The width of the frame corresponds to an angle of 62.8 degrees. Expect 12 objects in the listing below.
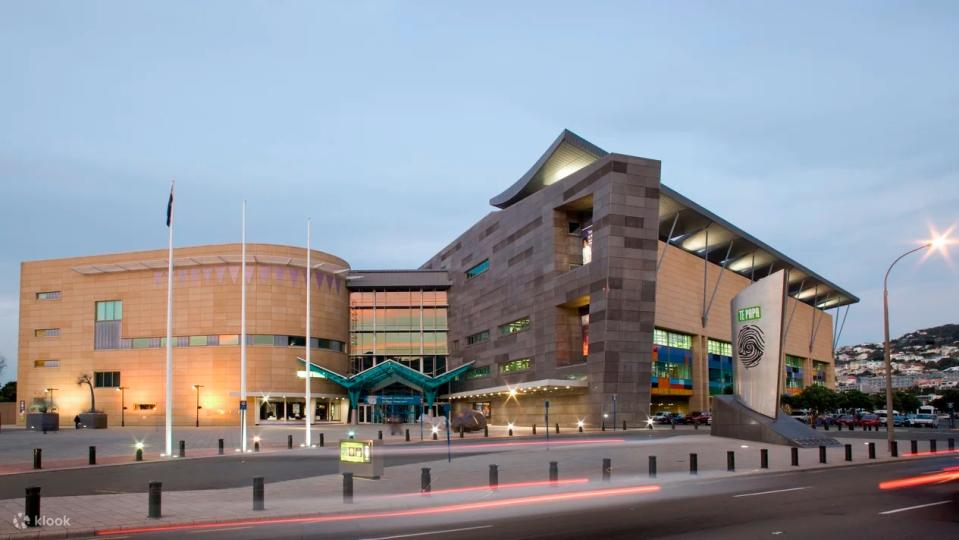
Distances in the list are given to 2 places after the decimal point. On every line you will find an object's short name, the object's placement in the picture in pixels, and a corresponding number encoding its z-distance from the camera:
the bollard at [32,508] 16.03
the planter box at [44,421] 73.19
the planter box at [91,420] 81.62
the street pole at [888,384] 36.44
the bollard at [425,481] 22.25
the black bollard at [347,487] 20.47
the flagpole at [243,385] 42.91
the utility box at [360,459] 25.62
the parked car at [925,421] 78.10
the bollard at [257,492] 18.92
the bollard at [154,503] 17.48
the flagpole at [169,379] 38.53
